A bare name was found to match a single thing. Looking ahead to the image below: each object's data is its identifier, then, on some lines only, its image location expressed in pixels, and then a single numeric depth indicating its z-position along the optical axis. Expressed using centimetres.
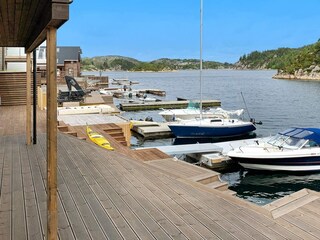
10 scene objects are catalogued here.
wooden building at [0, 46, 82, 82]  2011
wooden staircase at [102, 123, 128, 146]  1118
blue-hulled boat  1967
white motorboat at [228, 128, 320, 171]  1288
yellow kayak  851
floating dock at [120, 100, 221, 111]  3406
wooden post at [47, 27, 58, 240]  255
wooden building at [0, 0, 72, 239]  242
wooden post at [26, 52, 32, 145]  702
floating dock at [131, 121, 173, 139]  2053
